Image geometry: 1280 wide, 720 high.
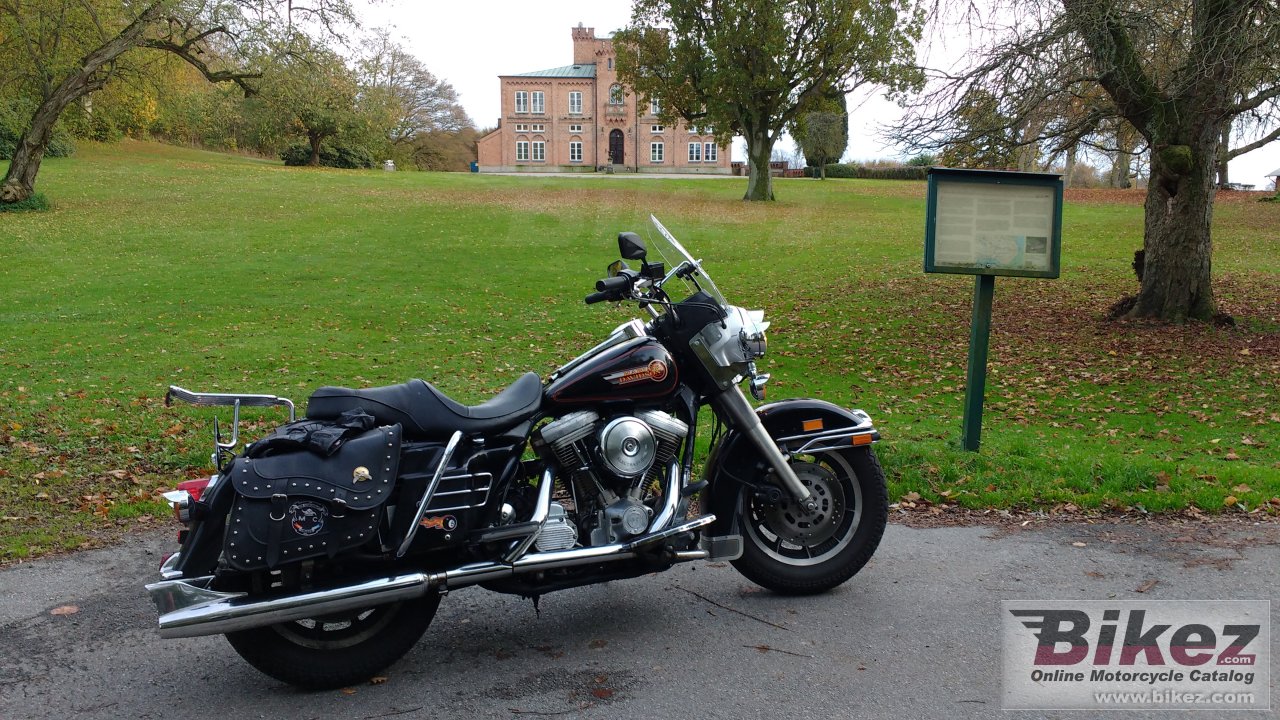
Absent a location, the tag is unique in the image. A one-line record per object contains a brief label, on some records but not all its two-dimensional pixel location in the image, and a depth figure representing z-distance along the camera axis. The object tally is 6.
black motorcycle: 3.78
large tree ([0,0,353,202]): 27.42
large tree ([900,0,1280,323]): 11.60
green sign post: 7.01
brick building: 84.06
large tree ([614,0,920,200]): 38.81
